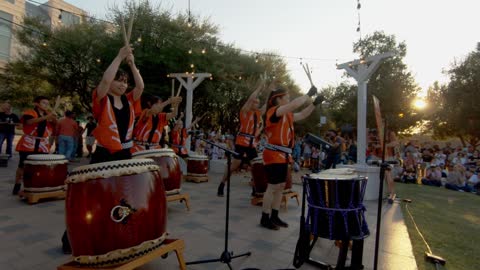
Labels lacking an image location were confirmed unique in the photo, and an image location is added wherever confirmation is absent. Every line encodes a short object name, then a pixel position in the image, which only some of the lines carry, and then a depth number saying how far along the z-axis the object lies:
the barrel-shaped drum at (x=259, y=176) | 5.45
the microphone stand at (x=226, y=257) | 2.88
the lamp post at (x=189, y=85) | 9.34
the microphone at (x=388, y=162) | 2.75
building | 26.30
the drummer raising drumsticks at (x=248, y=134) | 5.87
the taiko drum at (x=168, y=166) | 4.42
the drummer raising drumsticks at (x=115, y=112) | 2.70
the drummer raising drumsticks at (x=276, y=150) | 4.11
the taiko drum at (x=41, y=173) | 5.18
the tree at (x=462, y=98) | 22.28
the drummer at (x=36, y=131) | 5.30
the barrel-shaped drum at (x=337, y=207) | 2.77
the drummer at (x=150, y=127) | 5.47
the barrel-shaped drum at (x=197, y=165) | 8.16
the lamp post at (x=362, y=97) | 7.21
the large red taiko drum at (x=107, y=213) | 2.30
